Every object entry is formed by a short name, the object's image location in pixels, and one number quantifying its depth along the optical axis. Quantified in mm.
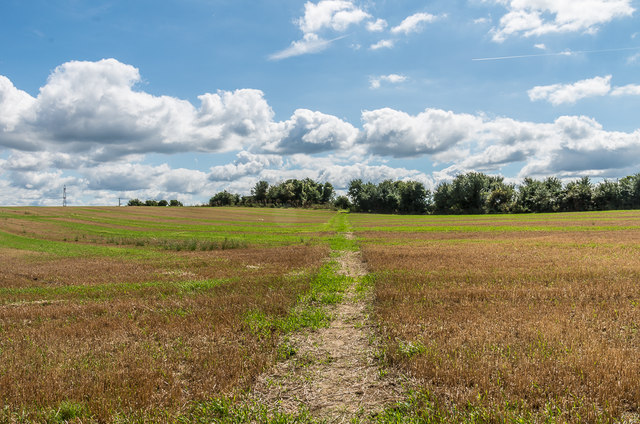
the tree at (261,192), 182500
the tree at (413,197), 130375
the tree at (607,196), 102875
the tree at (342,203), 173250
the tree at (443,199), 124481
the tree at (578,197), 104875
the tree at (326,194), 197375
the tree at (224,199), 169862
